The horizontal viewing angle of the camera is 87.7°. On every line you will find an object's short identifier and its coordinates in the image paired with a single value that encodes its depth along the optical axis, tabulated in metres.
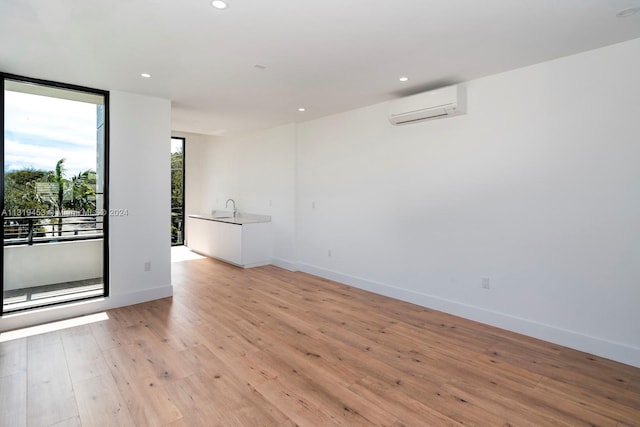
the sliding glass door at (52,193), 3.50
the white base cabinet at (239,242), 6.08
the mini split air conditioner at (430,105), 3.59
